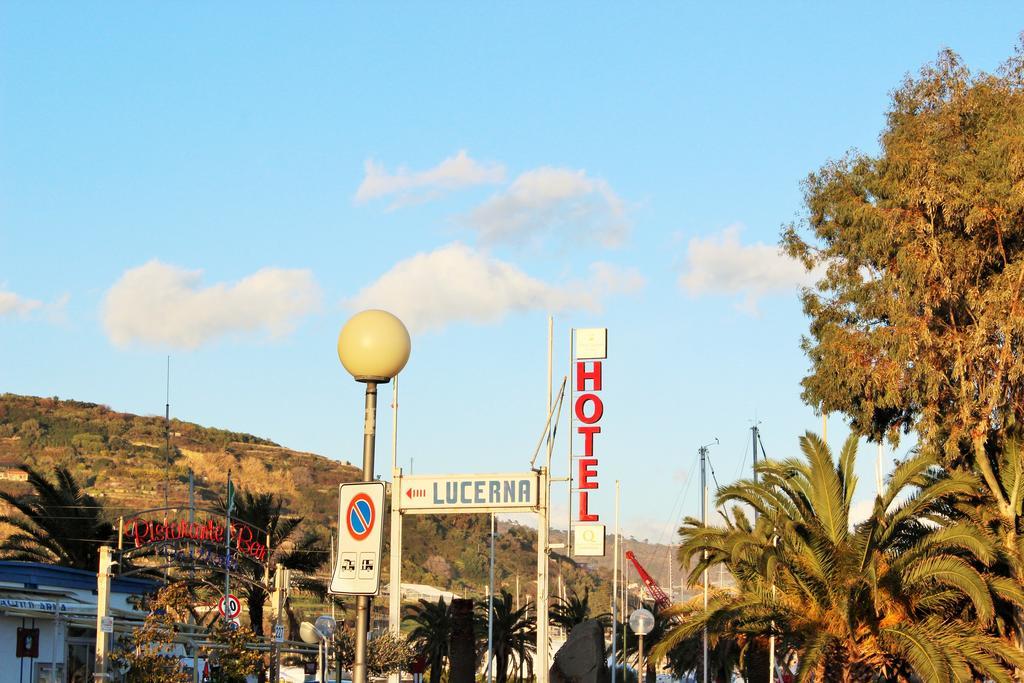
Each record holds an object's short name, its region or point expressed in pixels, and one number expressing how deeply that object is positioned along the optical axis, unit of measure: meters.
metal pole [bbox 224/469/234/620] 35.66
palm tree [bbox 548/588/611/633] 63.41
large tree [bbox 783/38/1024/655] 33.59
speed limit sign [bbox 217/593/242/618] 37.89
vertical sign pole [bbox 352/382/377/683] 11.33
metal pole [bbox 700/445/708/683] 68.62
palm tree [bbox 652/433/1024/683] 30.14
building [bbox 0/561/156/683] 30.38
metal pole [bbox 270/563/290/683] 32.94
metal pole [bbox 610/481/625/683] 56.56
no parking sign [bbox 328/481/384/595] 11.06
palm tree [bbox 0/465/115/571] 46.50
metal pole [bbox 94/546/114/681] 27.67
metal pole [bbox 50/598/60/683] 31.70
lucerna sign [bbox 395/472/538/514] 39.62
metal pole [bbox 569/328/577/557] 41.12
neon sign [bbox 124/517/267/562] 36.38
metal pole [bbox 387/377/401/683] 39.22
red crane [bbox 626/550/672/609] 73.99
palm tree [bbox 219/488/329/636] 51.25
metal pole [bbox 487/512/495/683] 54.53
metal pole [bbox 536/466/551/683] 38.91
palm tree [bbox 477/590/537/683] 59.62
